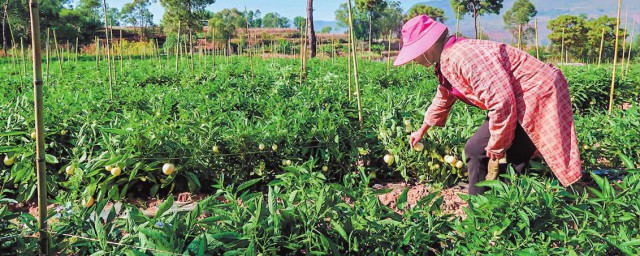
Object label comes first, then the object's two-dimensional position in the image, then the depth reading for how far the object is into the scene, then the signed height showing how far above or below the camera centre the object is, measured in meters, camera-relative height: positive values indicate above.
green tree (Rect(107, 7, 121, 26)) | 102.79 +10.06
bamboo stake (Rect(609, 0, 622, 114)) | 4.63 +0.33
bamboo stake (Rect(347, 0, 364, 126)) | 3.36 -0.02
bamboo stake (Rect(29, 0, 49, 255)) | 1.38 -0.22
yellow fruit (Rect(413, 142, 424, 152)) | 2.87 -0.53
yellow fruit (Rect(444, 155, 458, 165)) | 2.91 -0.61
